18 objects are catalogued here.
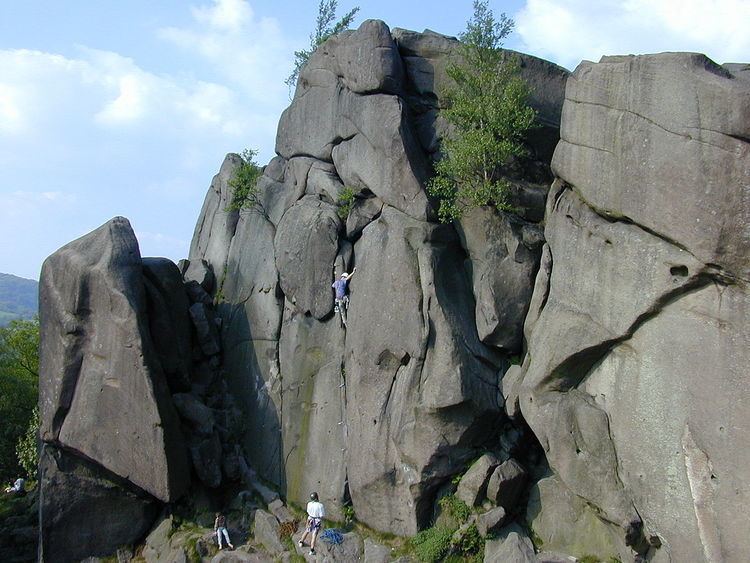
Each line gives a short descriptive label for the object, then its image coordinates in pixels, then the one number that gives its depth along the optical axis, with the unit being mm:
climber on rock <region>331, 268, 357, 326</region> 24781
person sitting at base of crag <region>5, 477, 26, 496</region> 33562
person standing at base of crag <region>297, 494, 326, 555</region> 22562
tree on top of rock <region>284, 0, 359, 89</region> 32312
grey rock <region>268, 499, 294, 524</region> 24266
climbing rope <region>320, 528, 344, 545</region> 22094
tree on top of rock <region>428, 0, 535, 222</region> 22922
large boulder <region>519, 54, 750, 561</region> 16828
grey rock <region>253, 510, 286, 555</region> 23094
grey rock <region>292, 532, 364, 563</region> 21641
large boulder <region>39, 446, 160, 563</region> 24219
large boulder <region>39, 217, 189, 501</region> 24109
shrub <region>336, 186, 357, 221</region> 25594
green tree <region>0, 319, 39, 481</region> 35875
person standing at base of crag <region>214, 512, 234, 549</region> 23469
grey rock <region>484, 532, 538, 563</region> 19188
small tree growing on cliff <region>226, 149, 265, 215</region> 29859
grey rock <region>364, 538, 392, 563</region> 21403
